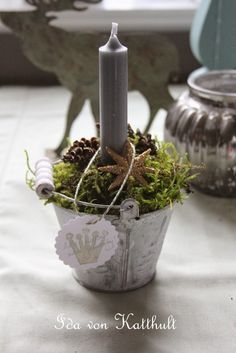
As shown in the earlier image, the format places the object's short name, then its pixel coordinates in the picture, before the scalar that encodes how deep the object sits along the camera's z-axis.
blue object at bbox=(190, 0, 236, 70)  0.94
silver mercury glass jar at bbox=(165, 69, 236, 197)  0.88
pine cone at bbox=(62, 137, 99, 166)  0.74
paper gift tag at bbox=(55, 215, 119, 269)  0.69
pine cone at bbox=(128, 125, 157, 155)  0.76
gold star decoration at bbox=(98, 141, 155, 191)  0.71
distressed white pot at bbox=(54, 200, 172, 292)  0.71
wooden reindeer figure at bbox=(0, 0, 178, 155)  0.96
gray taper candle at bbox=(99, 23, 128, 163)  0.69
